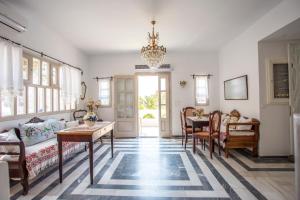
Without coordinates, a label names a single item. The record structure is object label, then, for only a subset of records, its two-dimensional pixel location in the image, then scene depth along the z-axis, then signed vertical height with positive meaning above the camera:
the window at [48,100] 2.94 +0.06
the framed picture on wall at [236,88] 3.11 +0.29
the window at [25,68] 2.46 +0.64
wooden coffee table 1.91 -0.50
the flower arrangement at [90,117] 2.25 -0.25
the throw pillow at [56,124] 2.65 -0.45
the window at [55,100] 3.12 +0.06
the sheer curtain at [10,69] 1.97 +0.51
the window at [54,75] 3.11 +0.63
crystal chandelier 2.56 +0.93
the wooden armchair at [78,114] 3.72 -0.35
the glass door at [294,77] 2.52 +0.40
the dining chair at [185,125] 3.43 -0.64
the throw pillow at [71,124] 2.97 -0.48
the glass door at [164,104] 4.42 -0.11
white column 1.18 -0.45
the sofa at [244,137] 2.73 -0.76
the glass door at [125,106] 4.45 -0.16
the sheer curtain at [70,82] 3.23 +0.51
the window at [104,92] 4.51 +0.32
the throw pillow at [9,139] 1.74 -0.49
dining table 2.97 -0.50
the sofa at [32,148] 1.70 -0.69
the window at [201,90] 4.41 +0.33
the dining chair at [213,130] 2.76 -0.63
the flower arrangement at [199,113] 3.32 -0.32
